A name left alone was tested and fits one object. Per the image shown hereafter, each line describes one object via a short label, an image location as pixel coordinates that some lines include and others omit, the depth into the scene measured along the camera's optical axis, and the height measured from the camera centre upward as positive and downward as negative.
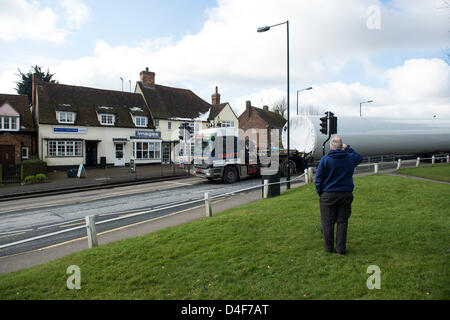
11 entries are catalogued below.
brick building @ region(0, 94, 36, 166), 24.81 +2.50
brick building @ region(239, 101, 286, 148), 46.62 +5.93
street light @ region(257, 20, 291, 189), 13.38 +5.75
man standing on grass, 4.79 -0.60
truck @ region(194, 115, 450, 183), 17.08 +0.77
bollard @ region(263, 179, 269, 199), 11.69 -1.42
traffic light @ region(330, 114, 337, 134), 13.40 +1.38
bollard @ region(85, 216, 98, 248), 6.22 -1.54
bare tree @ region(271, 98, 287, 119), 72.38 +12.27
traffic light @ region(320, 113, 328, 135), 13.61 +1.36
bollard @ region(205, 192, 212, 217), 8.62 -1.50
